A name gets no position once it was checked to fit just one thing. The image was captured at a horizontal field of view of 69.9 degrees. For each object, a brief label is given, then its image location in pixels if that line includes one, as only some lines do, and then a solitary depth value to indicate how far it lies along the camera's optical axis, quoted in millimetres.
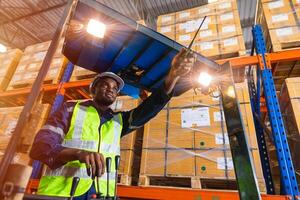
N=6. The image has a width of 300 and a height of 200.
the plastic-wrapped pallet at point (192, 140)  2462
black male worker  1235
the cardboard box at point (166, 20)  3736
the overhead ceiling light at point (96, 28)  1717
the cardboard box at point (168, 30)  3581
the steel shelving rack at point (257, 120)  2172
